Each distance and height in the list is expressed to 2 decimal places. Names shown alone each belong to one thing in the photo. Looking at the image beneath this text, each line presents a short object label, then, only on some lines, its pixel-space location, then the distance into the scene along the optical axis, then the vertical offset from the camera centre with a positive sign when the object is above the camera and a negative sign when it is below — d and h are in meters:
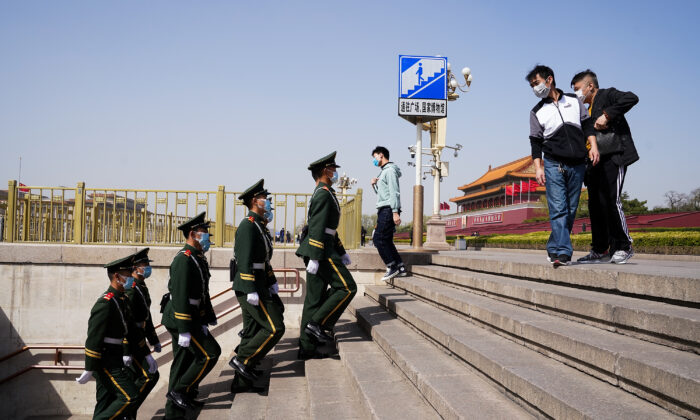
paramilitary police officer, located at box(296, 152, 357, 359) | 5.22 -0.52
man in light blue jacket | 7.20 +0.50
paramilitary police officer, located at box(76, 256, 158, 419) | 4.76 -1.37
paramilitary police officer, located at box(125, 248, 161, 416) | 5.22 -1.04
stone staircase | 2.43 -0.78
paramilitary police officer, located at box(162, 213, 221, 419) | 4.96 -1.04
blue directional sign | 11.92 +3.75
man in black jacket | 4.75 +0.68
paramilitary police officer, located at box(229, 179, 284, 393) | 4.95 -0.68
